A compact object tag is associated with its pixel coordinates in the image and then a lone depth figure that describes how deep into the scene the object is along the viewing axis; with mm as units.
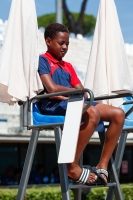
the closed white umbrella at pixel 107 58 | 11211
